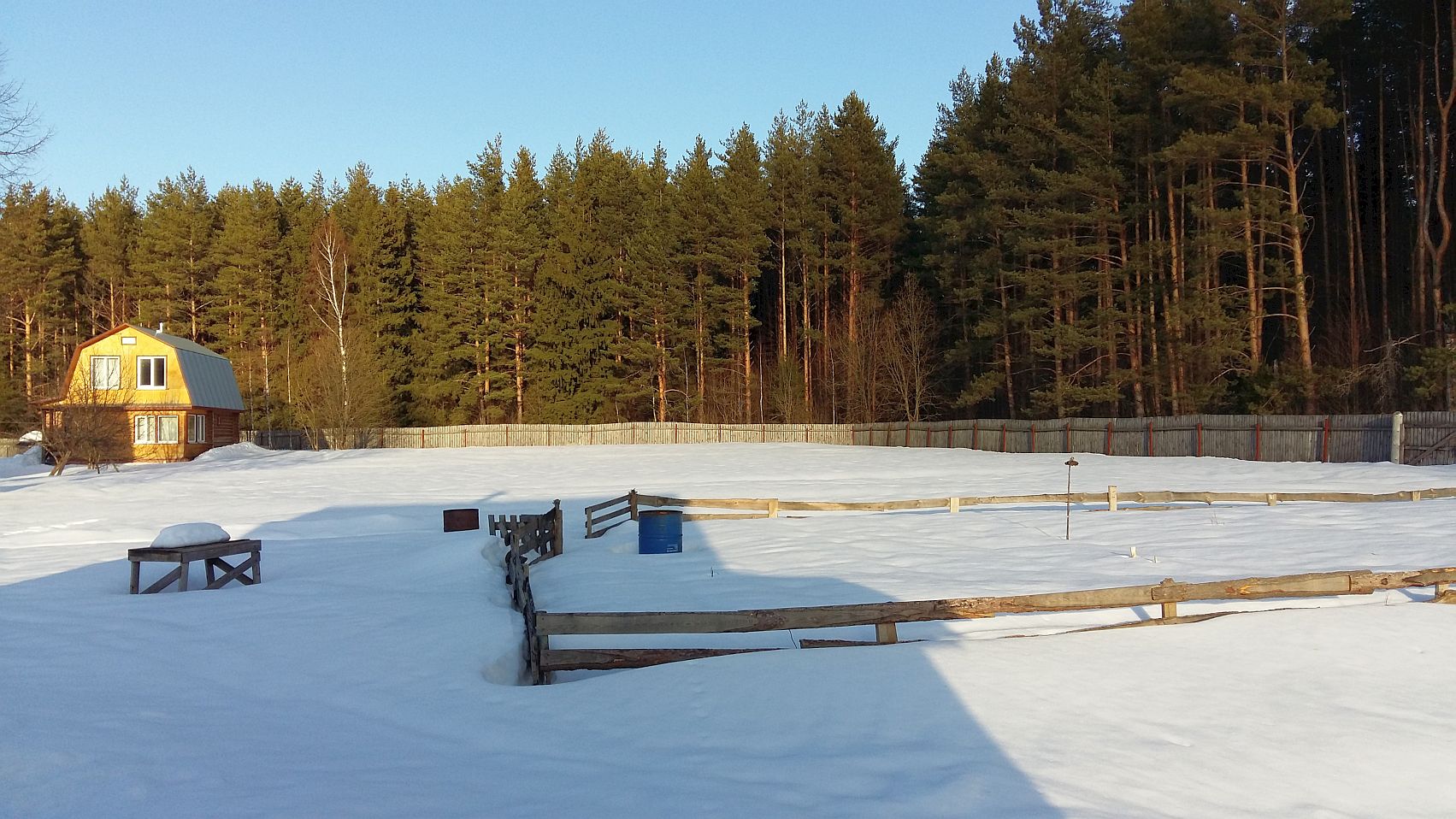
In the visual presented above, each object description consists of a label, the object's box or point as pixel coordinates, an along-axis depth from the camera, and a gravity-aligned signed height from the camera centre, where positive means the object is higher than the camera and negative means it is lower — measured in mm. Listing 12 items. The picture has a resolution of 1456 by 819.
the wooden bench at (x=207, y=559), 11766 -1679
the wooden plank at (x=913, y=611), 7887 -1775
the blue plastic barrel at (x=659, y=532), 15703 -1894
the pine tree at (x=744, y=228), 52281 +11369
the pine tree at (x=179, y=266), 62500 +11818
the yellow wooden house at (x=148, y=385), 43594 +2456
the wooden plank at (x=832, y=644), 8311 -2084
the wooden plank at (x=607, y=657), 8078 -2122
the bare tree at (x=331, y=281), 52884 +9667
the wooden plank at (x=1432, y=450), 26016 -1266
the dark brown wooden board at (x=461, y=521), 17969 -1866
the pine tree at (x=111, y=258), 66000 +13173
